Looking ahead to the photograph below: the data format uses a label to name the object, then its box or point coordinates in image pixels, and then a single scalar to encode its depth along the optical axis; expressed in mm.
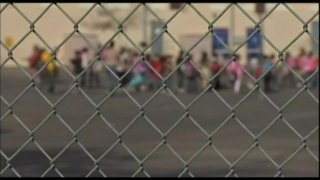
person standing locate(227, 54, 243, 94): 21816
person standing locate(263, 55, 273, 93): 22000
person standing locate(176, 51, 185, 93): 21828
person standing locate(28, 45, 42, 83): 20306
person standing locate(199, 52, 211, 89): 21031
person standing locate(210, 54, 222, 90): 21844
